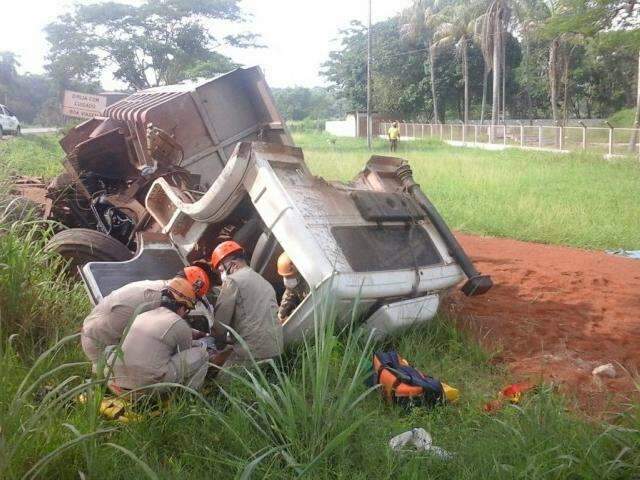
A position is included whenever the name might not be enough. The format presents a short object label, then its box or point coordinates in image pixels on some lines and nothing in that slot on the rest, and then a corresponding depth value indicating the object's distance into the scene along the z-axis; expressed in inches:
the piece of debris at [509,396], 159.9
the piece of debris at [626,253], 346.0
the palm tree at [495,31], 1390.3
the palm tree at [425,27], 1705.2
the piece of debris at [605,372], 186.1
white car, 1031.5
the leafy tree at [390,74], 1863.9
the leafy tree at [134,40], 1164.5
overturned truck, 178.5
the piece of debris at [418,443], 132.5
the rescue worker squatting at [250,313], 171.6
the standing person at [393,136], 1136.8
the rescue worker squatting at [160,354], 149.6
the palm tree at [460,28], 1565.0
